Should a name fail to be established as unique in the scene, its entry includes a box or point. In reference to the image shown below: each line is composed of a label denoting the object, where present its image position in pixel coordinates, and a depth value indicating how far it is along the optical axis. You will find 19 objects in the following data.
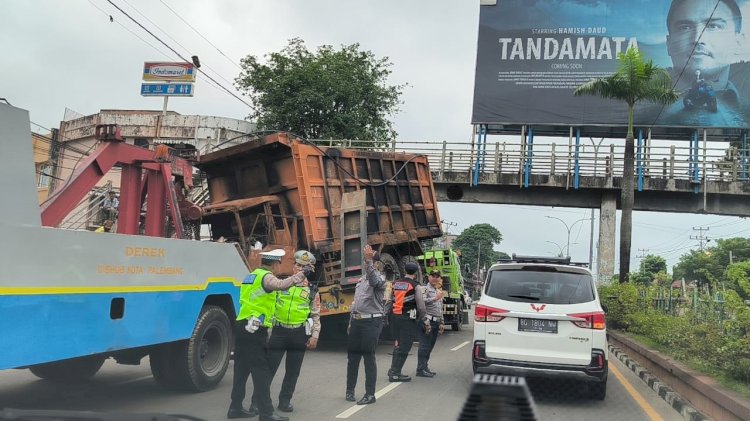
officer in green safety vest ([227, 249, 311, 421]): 6.02
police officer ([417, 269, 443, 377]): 9.09
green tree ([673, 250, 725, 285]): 66.50
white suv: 7.09
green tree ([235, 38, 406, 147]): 30.88
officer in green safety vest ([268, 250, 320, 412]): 6.24
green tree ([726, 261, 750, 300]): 6.81
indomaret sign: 34.69
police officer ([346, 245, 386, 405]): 7.05
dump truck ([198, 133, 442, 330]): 10.65
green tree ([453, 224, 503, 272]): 90.00
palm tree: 18.34
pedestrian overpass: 23.92
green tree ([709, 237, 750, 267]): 65.44
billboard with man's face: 27.66
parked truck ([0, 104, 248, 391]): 4.45
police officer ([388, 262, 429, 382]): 8.67
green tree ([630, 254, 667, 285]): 82.75
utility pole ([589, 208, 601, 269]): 40.66
